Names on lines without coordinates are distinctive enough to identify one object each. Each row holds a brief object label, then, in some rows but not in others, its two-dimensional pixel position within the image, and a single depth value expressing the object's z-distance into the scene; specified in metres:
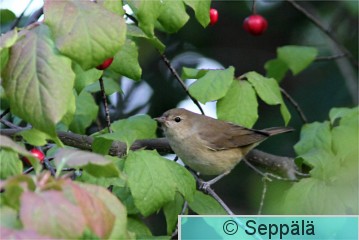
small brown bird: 7.87
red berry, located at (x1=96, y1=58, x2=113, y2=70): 4.88
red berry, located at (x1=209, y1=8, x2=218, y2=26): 6.78
